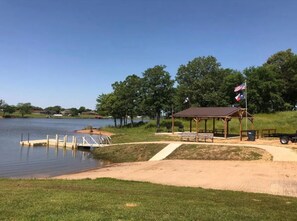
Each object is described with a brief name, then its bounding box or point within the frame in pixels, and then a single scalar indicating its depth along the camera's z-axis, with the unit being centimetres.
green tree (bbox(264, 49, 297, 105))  5157
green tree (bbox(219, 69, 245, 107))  4930
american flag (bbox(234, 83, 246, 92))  2634
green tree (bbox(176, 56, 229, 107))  4971
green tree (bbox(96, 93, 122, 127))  5032
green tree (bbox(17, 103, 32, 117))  14399
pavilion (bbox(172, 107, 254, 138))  2490
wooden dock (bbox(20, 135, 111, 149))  2704
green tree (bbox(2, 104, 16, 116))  13907
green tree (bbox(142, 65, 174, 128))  4484
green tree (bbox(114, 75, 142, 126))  4818
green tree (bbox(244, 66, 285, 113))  4746
